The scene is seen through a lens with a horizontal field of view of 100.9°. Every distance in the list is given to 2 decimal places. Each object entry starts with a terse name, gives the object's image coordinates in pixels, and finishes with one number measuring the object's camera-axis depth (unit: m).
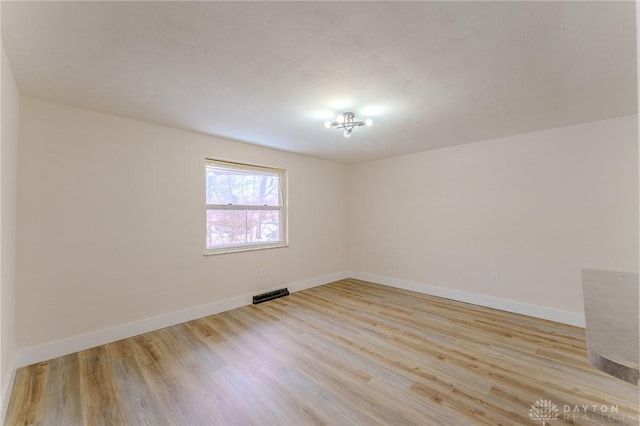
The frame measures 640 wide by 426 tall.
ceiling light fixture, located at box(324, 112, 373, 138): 2.55
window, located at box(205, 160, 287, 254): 3.46
